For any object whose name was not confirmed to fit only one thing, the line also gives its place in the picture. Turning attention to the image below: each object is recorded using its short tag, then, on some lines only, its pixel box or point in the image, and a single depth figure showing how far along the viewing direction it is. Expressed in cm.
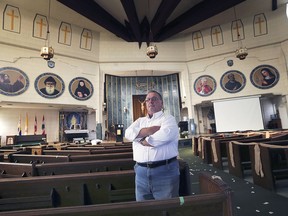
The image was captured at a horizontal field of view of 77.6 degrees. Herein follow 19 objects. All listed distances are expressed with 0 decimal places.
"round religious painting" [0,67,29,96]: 846
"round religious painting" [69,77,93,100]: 1048
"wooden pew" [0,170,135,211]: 124
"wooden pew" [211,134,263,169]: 410
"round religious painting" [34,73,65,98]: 948
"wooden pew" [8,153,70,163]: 231
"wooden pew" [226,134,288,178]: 335
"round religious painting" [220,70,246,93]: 1114
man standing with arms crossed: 130
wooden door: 1330
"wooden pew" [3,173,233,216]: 71
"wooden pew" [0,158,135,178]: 174
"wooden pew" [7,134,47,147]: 912
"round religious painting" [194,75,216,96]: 1173
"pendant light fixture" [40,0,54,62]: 671
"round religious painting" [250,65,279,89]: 1053
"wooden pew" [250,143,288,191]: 260
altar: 1080
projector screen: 1068
